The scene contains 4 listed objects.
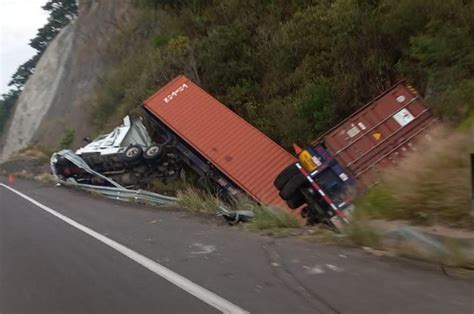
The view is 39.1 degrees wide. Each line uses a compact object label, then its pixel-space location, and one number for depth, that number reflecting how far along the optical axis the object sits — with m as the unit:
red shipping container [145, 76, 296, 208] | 16.95
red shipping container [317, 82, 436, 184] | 14.51
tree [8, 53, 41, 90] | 94.75
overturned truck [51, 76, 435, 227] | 14.20
